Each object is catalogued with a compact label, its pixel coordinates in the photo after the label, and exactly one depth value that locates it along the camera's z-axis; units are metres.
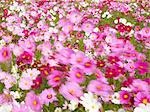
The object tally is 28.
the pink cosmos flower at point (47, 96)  1.72
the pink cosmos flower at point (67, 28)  2.60
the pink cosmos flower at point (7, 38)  3.00
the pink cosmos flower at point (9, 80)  1.95
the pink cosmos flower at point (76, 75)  1.71
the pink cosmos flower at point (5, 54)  1.94
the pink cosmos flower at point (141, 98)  1.56
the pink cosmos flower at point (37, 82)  1.83
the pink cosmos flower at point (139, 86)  1.63
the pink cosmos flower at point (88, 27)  2.82
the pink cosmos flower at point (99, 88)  1.67
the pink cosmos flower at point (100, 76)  1.77
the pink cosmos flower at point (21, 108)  1.51
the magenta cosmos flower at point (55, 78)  1.73
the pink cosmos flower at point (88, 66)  1.76
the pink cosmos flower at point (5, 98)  1.74
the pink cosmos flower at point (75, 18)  3.32
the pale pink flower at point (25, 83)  1.85
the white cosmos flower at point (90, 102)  1.56
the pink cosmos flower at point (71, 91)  1.63
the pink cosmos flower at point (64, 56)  1.79
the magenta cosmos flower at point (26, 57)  1.91
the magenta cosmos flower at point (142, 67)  1.82
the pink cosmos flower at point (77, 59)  1.77
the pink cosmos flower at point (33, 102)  1.59
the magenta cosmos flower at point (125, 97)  1.60
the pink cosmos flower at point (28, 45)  1.98
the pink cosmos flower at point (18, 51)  1.96
